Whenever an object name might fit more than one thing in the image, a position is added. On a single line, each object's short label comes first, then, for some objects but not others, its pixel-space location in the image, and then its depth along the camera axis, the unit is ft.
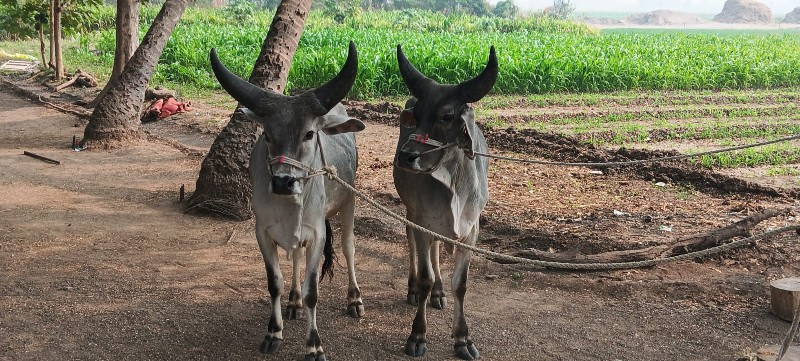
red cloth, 53.98
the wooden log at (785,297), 20.20
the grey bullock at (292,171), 17.52
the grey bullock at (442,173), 18.37
